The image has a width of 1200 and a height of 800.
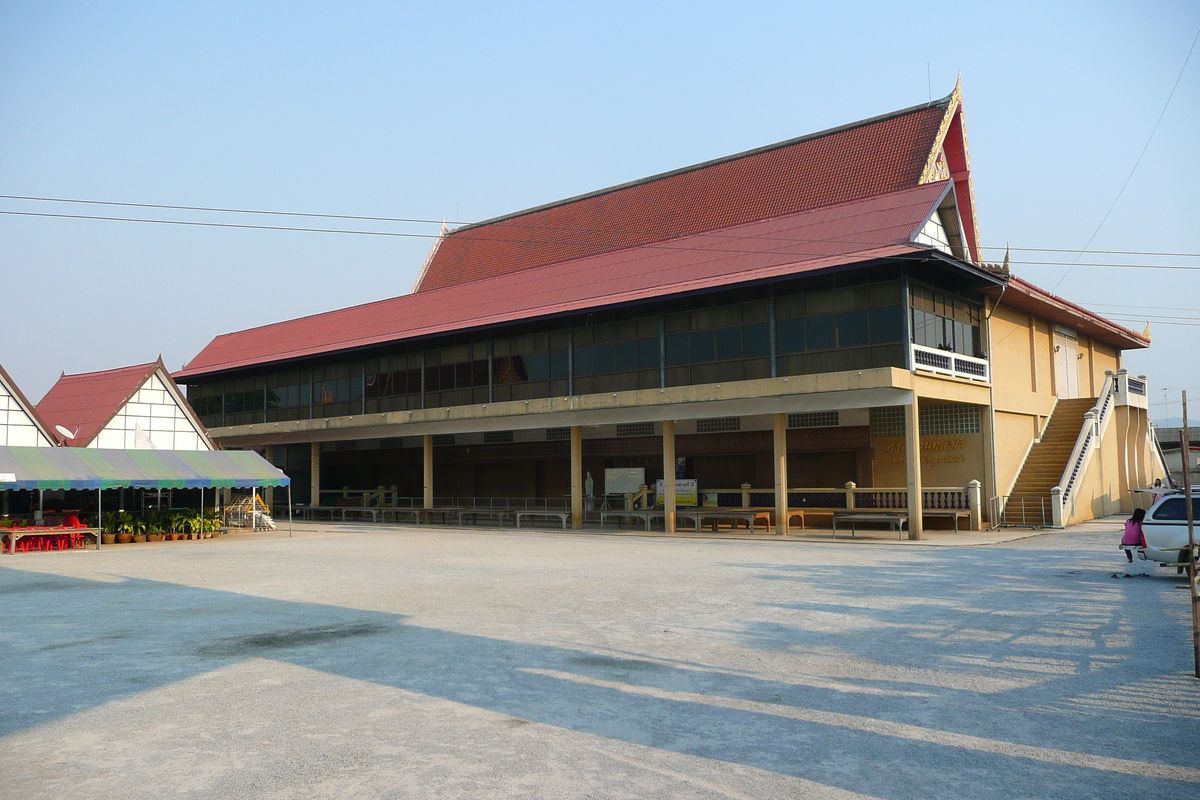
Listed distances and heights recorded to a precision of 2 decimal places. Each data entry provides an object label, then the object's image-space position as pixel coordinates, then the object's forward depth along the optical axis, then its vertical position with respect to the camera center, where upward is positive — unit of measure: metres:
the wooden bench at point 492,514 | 34.91 -2.20
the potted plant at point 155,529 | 28.70 -2.08
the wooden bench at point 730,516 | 27.02 -1.89
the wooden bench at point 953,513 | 25.57 -1.77
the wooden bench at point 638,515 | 29.30 -1.98
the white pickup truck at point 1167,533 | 14.20 -1.35
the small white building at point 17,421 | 25.80 +1.29
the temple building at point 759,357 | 25.17 +3.32
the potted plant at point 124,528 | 27.97 -1.99
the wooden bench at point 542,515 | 31.74 -2.13
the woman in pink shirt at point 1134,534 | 14.88 -1.42
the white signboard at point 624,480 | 35.81 -0.96
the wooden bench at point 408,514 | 37.12 -2.28
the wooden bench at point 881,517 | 24.16 -1.86
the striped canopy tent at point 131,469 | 24.22 -0.16
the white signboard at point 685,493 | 32.38 -1.37
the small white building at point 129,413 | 28.38 +1.66
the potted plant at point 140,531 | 28.41 -2.12
